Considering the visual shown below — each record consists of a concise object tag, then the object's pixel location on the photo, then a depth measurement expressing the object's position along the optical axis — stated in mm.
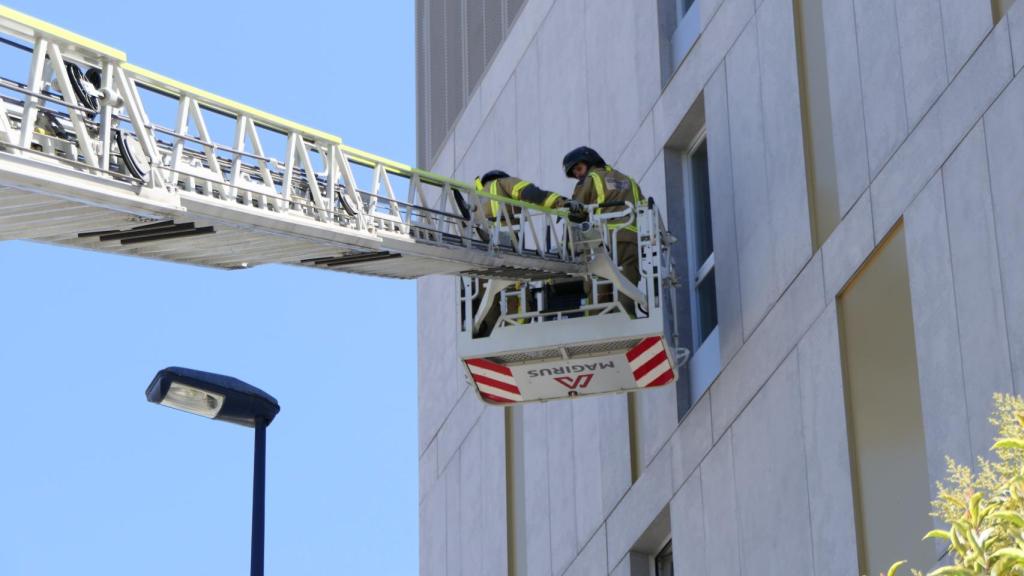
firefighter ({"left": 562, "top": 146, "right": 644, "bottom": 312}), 19250
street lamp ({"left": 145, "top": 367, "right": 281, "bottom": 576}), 14734
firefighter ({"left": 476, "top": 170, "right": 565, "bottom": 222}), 18688
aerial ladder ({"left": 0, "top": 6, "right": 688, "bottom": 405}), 13570
